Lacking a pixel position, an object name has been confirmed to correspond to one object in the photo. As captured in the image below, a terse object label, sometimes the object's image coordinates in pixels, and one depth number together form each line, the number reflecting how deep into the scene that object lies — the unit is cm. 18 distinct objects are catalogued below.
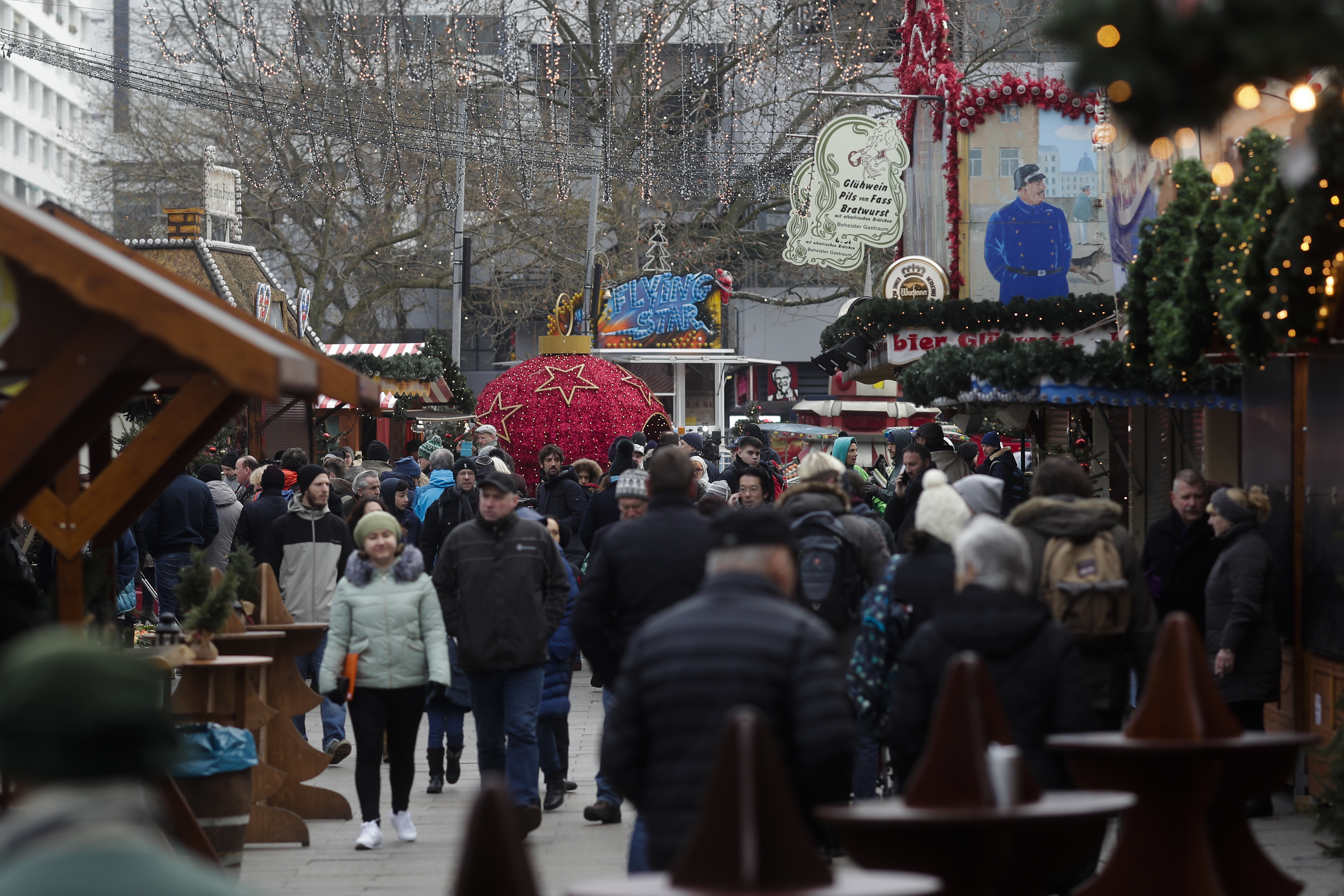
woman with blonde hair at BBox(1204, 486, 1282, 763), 1739
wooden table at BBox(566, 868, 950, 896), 731
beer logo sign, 3431
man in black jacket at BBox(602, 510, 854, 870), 913
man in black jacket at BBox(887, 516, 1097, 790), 1110
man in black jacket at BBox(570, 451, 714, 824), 1419
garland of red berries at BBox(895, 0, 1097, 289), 3528
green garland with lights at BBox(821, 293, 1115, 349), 3109
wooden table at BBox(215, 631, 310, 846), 1733
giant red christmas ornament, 4200
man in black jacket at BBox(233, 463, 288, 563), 2333
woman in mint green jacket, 1675
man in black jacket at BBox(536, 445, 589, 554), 2914
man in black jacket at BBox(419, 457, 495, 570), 2572
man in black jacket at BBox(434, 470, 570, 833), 1692
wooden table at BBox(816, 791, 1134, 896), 857
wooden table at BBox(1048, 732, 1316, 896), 1055
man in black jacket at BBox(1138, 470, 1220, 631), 1861
